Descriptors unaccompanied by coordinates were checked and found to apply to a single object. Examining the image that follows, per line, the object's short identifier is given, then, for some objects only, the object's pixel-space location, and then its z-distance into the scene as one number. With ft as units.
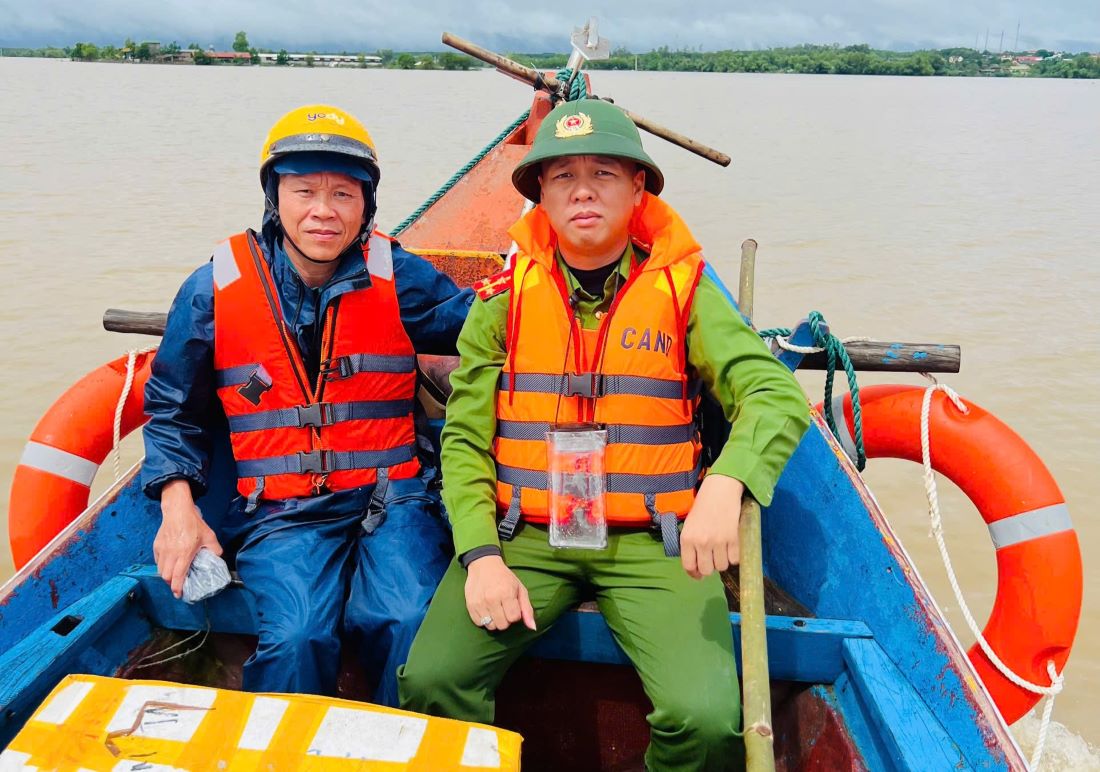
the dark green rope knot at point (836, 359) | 9.06
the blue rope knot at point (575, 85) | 17.83
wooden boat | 5.97
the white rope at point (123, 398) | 9.56
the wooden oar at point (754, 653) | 4.58
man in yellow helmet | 6.90
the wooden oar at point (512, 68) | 18.44
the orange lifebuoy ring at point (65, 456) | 9.62
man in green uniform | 5.92
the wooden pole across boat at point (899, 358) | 9.57
